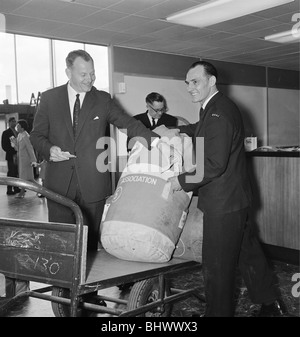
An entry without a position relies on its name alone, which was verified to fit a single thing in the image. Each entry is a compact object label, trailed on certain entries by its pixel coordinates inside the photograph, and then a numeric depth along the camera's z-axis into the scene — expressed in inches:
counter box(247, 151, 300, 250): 165.3
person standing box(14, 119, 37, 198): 356.8
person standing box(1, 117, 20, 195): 375.6
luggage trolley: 76.2
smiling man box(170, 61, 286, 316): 92.8
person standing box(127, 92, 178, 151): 211.8
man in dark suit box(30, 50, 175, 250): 103.8
